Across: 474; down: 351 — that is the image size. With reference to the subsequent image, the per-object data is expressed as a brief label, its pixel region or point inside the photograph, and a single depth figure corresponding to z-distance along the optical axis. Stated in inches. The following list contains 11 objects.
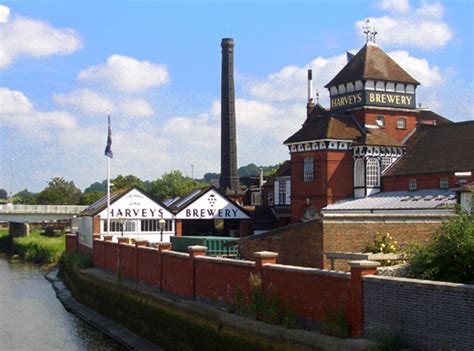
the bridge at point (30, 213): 2994.6
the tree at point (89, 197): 4544.3
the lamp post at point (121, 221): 2032.5
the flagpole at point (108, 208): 1742.1
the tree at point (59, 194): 4738.9
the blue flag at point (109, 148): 1696.2
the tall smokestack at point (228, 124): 2866.6
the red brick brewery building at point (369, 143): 1829.5
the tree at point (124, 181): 4734.3
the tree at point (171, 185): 4537.4
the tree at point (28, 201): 5495.1
